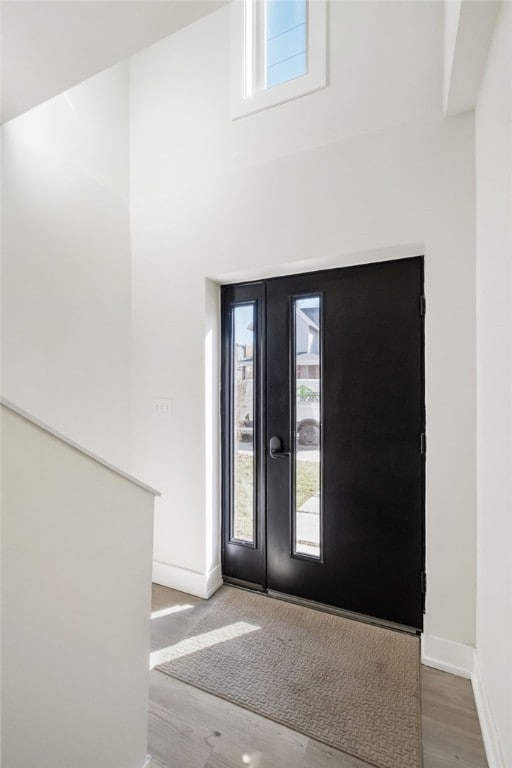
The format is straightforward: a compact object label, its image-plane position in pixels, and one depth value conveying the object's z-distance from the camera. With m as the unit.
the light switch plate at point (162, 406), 2.51
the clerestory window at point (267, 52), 2.17
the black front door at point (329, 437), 1.99
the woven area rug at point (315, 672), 1.44
